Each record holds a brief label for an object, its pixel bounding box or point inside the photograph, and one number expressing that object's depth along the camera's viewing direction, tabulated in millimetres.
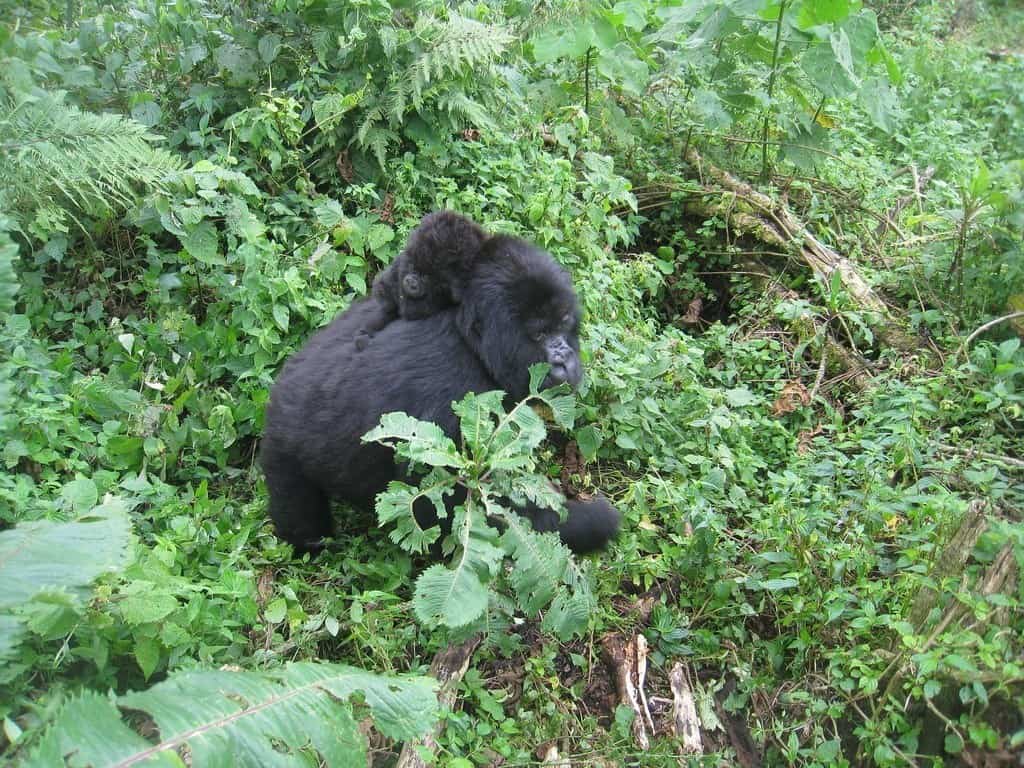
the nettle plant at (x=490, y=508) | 2926
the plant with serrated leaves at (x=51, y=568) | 2066
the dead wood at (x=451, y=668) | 3000
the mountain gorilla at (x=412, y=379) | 3516
